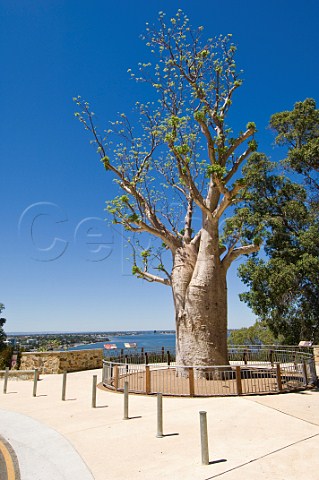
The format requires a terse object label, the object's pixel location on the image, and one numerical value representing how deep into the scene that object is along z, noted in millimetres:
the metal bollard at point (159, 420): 7469
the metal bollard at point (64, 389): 12311
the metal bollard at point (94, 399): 10748
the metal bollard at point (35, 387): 13455
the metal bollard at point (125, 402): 9180
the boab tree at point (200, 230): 15164
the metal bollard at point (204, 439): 5816
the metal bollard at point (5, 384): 14375
